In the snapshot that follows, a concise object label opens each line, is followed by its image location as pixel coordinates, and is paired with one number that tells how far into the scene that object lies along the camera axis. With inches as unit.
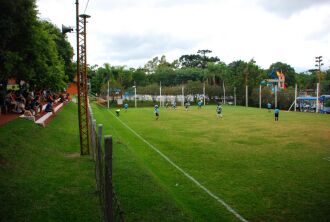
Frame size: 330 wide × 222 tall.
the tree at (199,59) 4699.8
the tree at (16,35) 695.7
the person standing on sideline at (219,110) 1369.3
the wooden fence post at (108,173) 190.5
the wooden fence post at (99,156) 301.1
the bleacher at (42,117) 788.6
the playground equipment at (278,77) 3974.7
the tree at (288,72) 4357.8
